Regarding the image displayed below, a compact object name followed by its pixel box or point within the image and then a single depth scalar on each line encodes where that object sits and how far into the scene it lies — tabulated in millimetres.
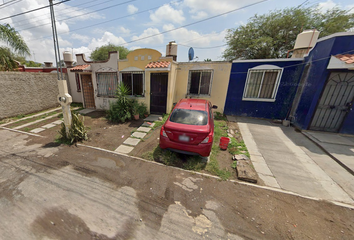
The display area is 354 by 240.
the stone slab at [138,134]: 5353
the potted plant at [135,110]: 7105
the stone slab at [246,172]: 3182
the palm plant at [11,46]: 6996
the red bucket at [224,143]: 4430
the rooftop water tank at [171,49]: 7746
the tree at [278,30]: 13250
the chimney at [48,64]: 13734
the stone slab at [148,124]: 6430
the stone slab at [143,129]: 5906
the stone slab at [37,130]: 5659
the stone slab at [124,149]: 4325
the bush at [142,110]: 7363
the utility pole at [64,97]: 3859
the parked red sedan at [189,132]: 3458
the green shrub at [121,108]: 6895
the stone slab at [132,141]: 4824
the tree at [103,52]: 26781
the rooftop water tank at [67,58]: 10086
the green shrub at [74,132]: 4633
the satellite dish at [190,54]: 8288
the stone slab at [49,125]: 6210
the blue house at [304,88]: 4895
